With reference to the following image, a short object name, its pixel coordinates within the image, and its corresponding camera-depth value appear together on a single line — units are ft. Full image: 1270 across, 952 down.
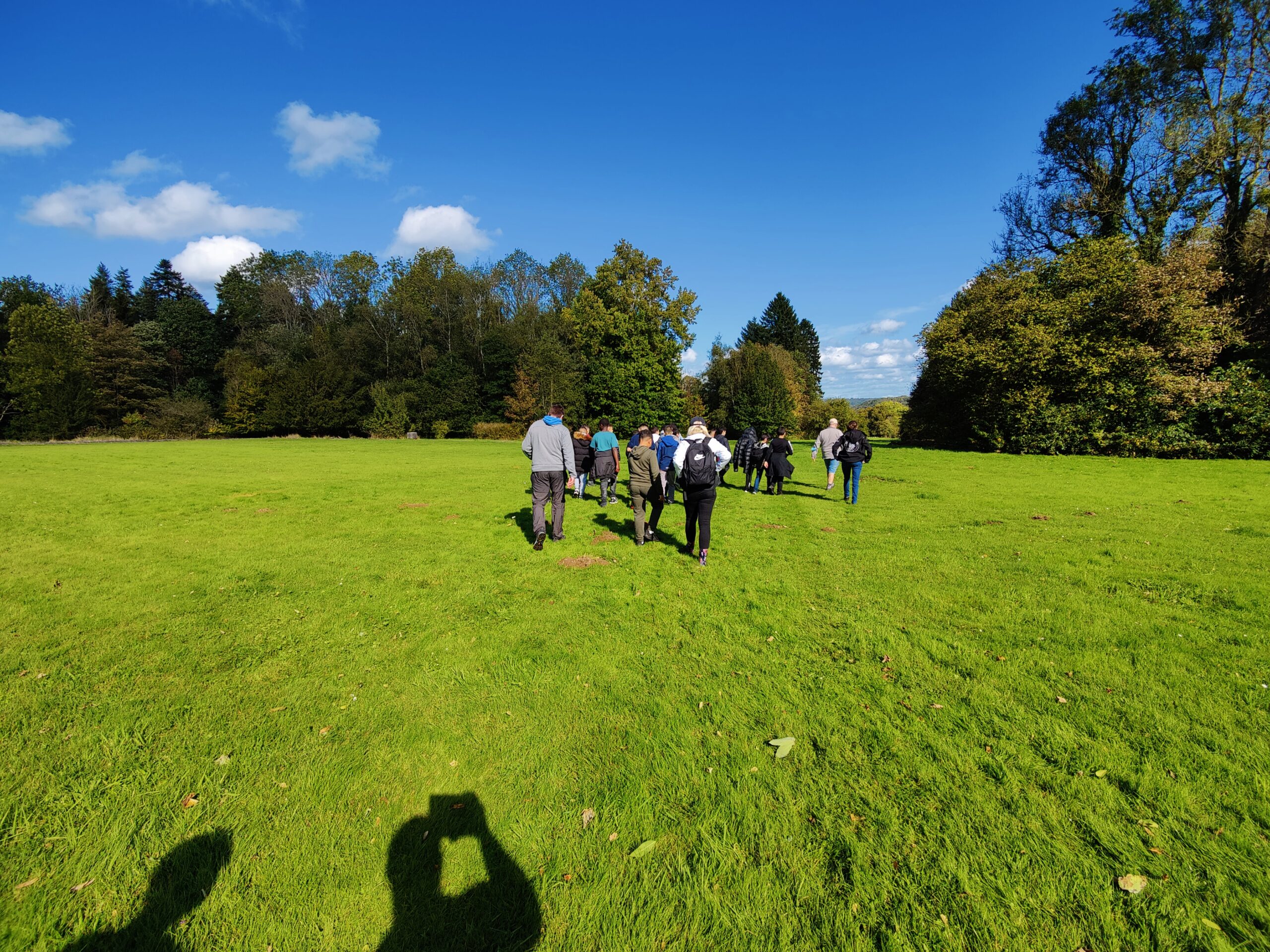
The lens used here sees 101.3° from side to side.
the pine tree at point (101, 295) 176.65
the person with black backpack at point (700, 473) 24.08
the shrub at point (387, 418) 165.78
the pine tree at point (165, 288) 201.87
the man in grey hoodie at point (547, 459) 27.02
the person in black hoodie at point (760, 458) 47.19
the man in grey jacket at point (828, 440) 43.65
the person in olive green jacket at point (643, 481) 28.25
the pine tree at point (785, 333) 273.13
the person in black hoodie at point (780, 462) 45.52
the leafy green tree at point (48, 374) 141.18
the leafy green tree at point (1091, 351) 70.28
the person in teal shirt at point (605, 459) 38.34
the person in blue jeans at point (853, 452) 39.42
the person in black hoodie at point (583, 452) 39.86
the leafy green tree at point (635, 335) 136.05
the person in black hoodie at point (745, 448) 48.70
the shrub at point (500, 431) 165.17
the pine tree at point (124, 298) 186.29
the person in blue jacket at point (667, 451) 32.07
